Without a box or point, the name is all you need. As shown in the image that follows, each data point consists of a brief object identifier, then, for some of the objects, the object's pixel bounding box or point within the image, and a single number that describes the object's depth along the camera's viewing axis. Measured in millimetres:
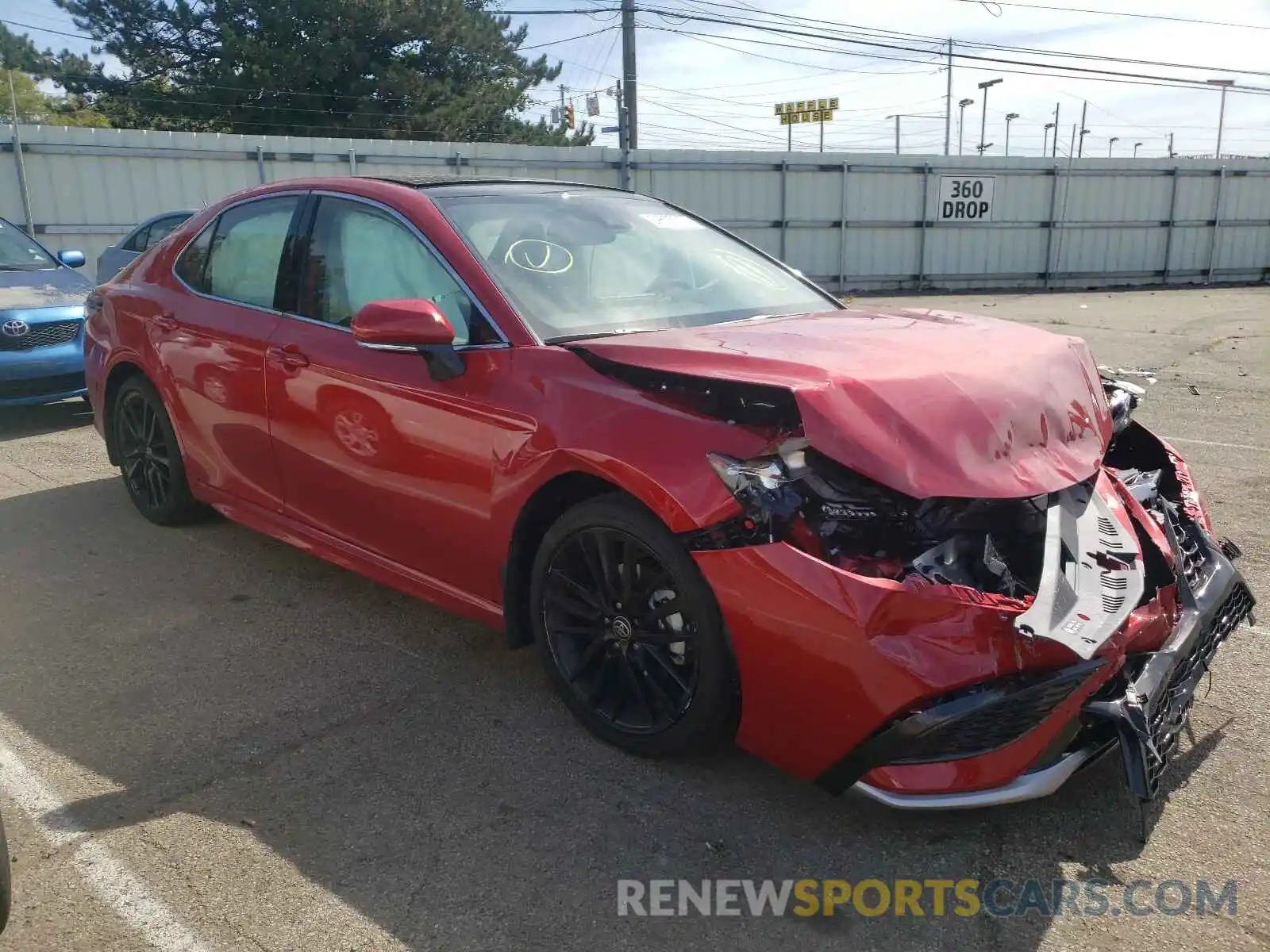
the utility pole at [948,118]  43906
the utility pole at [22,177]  13820
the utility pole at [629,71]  24516
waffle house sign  50653
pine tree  27578
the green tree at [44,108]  35781
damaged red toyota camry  2383
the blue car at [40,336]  7508
